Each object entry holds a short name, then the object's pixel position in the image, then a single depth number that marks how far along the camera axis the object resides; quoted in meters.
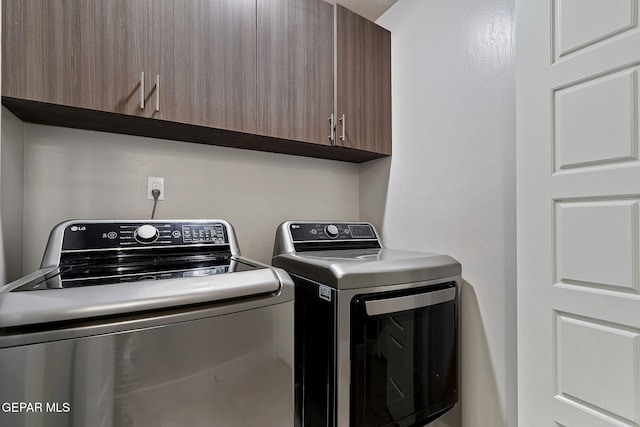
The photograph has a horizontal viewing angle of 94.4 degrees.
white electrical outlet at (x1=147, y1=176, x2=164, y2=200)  1.39
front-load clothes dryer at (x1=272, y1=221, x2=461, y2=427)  1.04
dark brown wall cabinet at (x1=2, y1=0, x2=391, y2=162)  0.98
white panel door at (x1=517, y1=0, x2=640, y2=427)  0.84
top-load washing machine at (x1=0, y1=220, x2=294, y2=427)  0.59
